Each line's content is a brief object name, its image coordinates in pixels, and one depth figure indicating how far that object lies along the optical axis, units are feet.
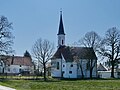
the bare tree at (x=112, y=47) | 260.62
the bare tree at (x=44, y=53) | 254.06
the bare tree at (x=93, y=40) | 263.49
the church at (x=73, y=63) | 277.44
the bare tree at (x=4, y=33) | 181.88
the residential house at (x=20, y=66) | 359.46
